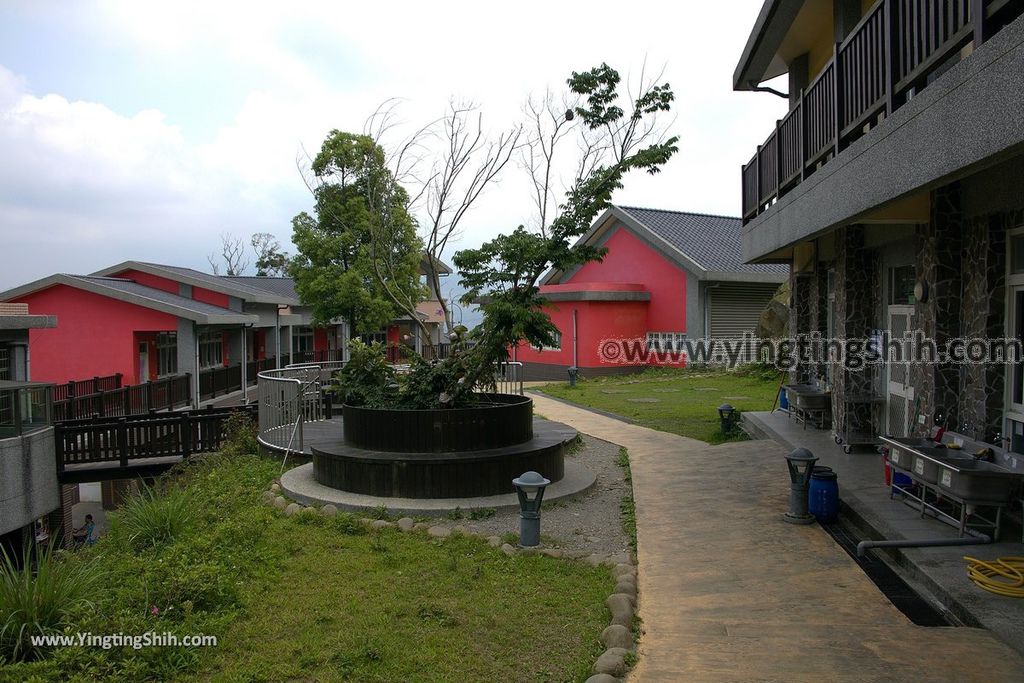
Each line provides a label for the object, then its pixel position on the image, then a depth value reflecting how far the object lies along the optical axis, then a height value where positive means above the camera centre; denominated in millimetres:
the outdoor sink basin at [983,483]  5988 -1226
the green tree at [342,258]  28031 +3421
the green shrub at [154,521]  7236 -1807
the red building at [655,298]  27391 +1542
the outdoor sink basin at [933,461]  6574 -1168
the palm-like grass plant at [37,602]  4605 -1740
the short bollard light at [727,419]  13906 -1545
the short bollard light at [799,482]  7770 -1560
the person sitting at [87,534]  15584 -4151
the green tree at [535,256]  10109 +1212
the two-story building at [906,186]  4496 +1369
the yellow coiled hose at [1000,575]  5234 -1800
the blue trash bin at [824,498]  7770 -1717
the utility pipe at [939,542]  6172 -1750
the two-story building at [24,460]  12039 -1967
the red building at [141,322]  22062 +693
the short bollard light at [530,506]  7050 -1618
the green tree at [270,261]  66750 +7522
